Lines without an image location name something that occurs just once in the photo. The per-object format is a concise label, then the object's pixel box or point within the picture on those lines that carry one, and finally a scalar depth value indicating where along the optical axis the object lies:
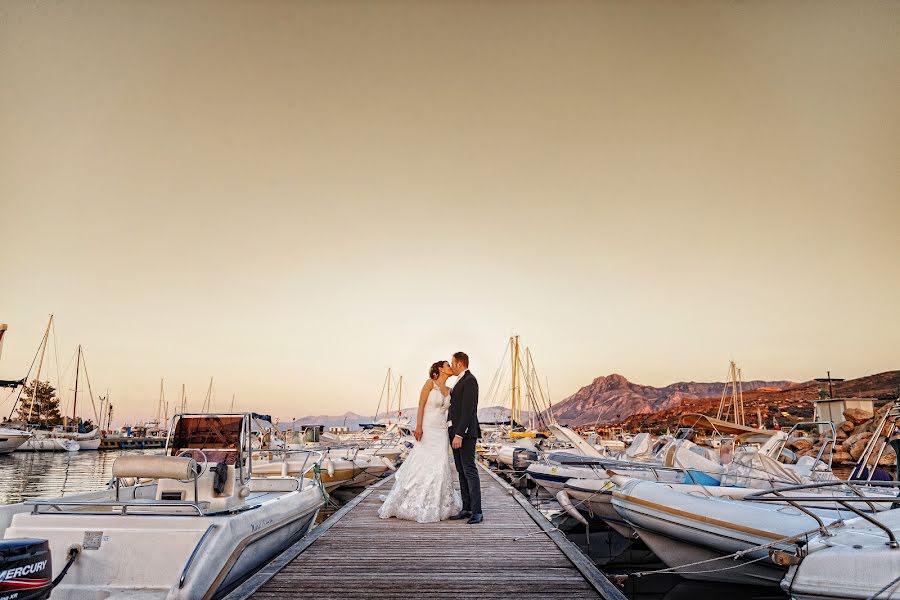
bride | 9.04
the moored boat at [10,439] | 51.62
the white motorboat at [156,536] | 5.57
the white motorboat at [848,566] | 4.84
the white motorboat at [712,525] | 6.80
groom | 8.79
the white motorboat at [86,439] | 63.72
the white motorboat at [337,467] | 16.55
